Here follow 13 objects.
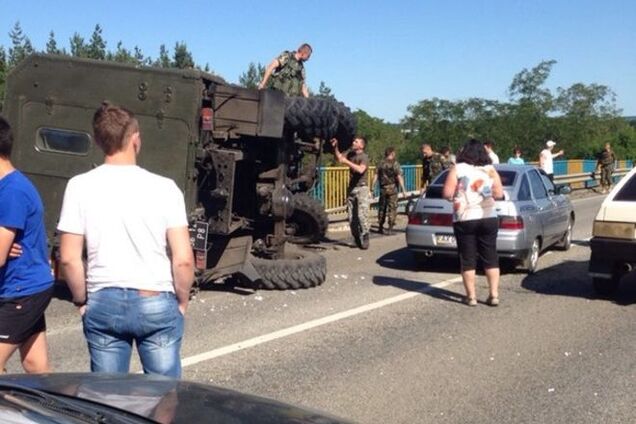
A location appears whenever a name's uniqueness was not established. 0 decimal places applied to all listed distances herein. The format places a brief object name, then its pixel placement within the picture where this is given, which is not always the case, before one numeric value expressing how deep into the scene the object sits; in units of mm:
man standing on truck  11891
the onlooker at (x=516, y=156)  20938
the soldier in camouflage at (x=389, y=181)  16328
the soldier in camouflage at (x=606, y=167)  30219
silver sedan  11219
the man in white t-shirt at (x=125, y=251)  3740
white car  9039
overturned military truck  8891
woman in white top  9188
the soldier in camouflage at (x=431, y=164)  19042
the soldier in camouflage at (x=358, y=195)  14344
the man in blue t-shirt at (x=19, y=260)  4141
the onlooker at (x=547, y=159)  23750
